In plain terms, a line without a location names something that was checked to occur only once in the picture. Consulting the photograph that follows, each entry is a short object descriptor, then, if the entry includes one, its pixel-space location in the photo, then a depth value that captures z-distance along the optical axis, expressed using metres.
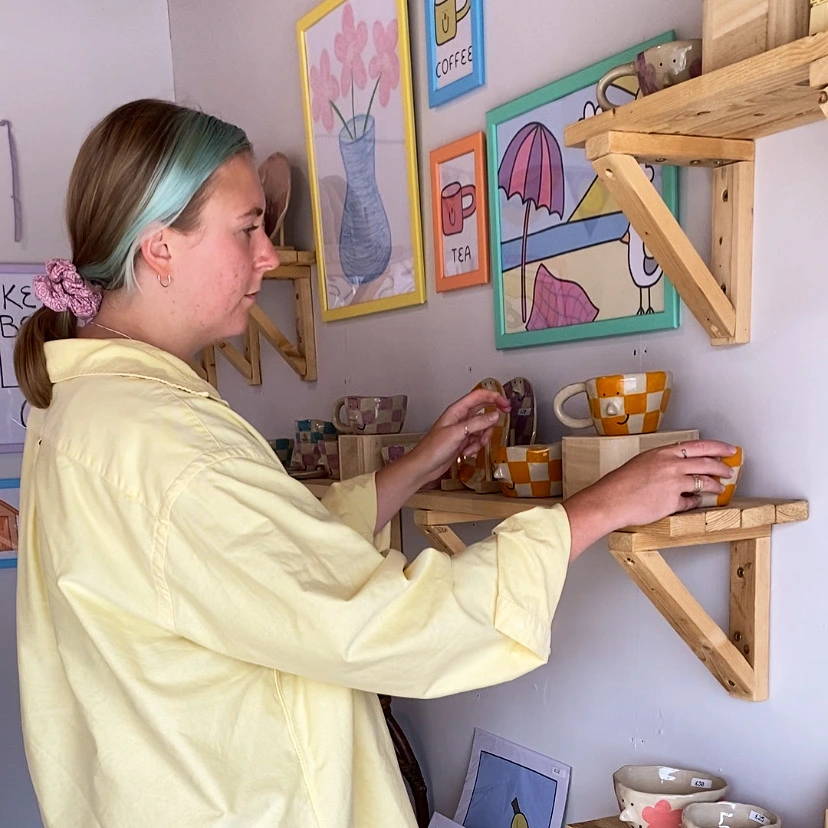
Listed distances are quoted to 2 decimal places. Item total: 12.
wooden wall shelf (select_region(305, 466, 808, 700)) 0.83
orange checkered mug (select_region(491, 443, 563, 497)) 0.98
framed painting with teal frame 1.03
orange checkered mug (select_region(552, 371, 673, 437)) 0.89
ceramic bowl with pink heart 0.91
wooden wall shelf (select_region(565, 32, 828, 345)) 0.69
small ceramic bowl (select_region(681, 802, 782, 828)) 0.88
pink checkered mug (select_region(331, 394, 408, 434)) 1.32
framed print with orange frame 1.26
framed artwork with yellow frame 1.42
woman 0.76
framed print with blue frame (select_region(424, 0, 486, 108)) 1.25
